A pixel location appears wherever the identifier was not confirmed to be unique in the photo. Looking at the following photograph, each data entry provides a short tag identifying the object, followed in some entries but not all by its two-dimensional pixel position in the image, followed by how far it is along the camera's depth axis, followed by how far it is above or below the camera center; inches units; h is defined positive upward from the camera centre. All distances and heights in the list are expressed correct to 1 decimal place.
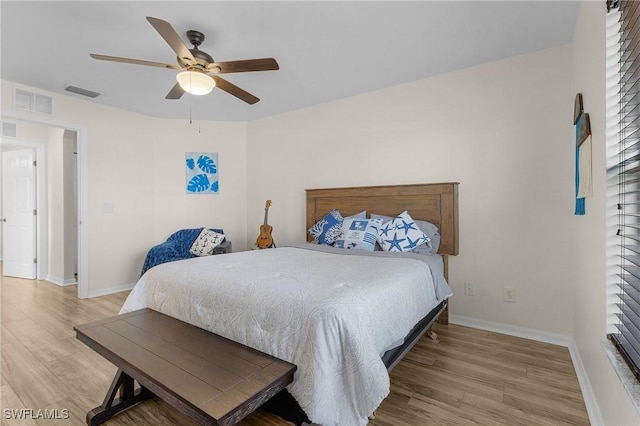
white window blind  43.2 +7.8
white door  188.4 -3.1
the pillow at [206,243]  158.2 -17.6
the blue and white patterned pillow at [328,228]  127.0 -8.1
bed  49.2 -20.2
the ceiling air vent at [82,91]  131.5 +52.5
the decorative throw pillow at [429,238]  108.6 -10.2
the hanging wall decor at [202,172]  179.6 +22.3
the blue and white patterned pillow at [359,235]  113.3 -9.4
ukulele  157.3 -14.1
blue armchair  143.3 -19.5
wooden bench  43.0 -26.6
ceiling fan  80.4 +39.6
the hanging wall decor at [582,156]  67.7 +13.0
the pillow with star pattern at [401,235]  107.9 -9.0
